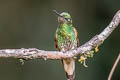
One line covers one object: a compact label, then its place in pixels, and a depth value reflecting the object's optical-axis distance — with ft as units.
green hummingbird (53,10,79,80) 21.12
